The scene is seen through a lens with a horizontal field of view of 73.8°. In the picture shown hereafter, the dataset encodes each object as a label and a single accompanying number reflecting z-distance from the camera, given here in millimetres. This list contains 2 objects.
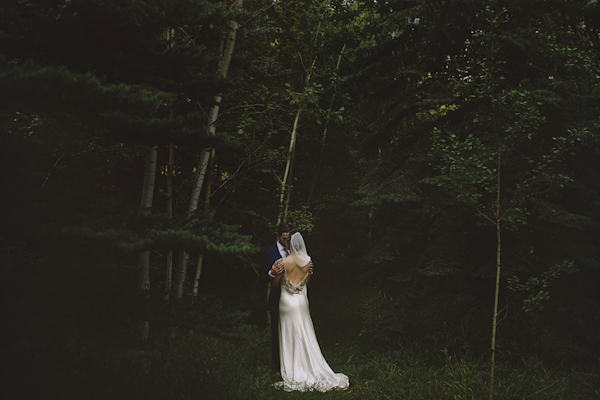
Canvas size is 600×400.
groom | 6168
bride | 5812
